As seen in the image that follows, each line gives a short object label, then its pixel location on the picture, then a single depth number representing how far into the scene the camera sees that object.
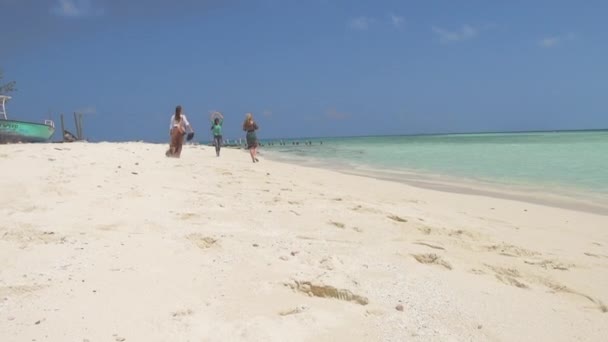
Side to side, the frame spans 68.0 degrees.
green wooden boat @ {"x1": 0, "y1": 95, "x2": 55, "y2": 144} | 19.31
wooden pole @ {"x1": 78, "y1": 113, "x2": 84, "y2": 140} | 30.95
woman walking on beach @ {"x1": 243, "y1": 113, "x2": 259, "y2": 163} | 13.65
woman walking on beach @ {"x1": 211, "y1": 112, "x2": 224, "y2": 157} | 15.70
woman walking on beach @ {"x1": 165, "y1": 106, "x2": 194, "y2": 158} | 11.45
